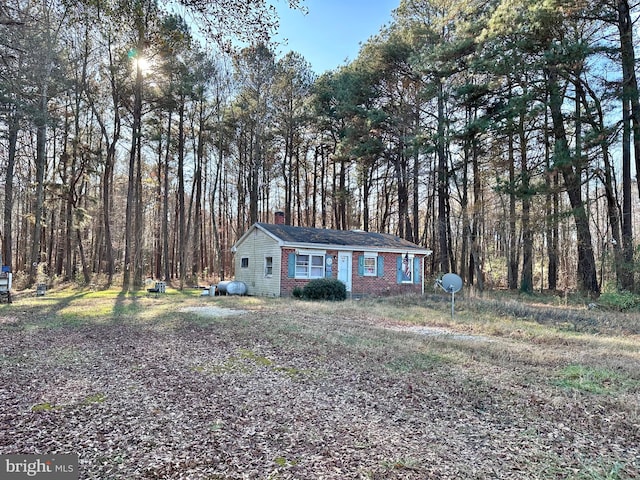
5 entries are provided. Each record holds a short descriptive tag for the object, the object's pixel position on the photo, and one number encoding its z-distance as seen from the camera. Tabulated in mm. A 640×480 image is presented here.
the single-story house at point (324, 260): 16688
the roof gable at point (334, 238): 17016
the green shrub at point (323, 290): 15344
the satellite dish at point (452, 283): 10555
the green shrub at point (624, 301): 12164
